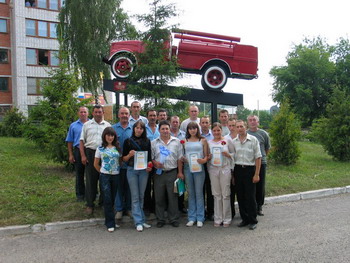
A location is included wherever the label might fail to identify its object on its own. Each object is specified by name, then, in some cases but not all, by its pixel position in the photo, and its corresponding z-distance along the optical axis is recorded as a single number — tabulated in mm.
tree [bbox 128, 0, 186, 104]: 7027
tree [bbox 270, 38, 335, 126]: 37000
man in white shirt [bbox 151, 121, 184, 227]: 5090
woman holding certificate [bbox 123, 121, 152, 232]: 4938
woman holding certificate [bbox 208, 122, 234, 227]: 5099
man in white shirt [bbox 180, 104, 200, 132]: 5926
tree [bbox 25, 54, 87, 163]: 8297
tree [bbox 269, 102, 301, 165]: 10266
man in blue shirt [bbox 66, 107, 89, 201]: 5980
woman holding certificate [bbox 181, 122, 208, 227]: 5098
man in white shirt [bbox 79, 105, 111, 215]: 5320
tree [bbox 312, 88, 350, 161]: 11898
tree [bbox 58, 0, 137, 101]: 18953
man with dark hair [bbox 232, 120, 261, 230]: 5062
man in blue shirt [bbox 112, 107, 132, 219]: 5277
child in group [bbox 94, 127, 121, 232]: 4902
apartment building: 30656
